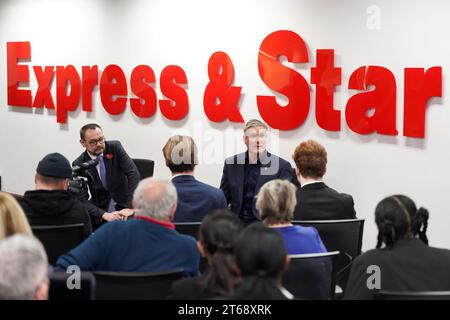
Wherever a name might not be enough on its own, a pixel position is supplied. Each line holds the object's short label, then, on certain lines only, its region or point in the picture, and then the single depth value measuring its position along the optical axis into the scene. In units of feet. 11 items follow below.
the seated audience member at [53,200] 13.21
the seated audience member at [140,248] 10.34
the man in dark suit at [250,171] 17.51
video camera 16.85
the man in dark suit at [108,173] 18.57
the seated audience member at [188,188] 14.33
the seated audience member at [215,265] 8.32
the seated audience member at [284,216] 11.56
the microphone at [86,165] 17.91
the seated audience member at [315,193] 14.33
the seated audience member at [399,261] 9.64
